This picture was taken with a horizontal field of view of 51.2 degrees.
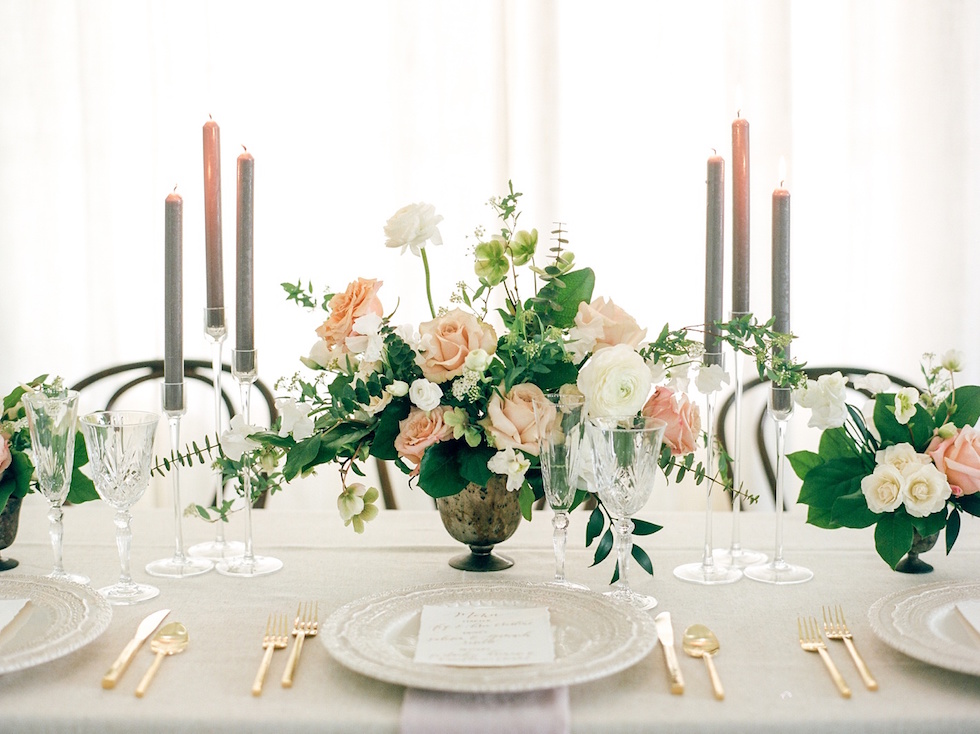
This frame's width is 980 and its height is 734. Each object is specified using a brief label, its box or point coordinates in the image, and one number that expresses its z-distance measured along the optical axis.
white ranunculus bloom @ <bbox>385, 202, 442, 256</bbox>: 1.33
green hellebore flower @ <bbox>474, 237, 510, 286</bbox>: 1.34
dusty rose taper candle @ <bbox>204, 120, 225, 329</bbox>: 1.42
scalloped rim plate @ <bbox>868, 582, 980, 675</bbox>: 1.01
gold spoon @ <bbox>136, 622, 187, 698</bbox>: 1.09
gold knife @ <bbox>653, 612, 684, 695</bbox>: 1.00
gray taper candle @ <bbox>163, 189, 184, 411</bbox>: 1.42
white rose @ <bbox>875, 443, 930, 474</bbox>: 1.32
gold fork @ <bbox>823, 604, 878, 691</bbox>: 1.01
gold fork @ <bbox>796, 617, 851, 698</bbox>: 1.00
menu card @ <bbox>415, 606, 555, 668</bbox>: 1.02
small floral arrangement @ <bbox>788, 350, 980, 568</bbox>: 1.31
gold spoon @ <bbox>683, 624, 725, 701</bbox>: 1.08
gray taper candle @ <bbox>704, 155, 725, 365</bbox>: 1.41
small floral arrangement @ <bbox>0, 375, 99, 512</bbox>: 1.40
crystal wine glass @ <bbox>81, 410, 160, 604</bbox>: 1.23
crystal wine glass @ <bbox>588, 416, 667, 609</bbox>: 1.13
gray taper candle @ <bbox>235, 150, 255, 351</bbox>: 1.43
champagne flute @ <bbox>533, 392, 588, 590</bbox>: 1.16
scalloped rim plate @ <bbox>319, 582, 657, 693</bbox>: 0.97
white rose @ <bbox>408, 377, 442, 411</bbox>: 1.26
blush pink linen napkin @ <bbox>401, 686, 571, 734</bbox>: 0.92
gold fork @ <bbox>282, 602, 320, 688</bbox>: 1.03
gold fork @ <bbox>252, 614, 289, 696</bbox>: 1.02
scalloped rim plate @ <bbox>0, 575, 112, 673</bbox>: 1.04
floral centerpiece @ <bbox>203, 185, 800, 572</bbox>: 1.26
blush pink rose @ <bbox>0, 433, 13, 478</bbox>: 1.38
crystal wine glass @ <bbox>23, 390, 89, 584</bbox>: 1.26
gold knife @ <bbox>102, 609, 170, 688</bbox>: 1.02
